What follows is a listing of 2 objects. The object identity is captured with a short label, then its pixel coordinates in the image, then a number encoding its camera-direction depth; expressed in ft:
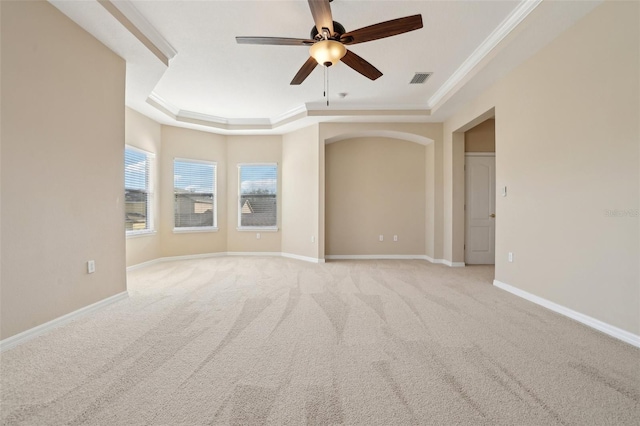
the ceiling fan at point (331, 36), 7.57
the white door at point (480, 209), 18.92
